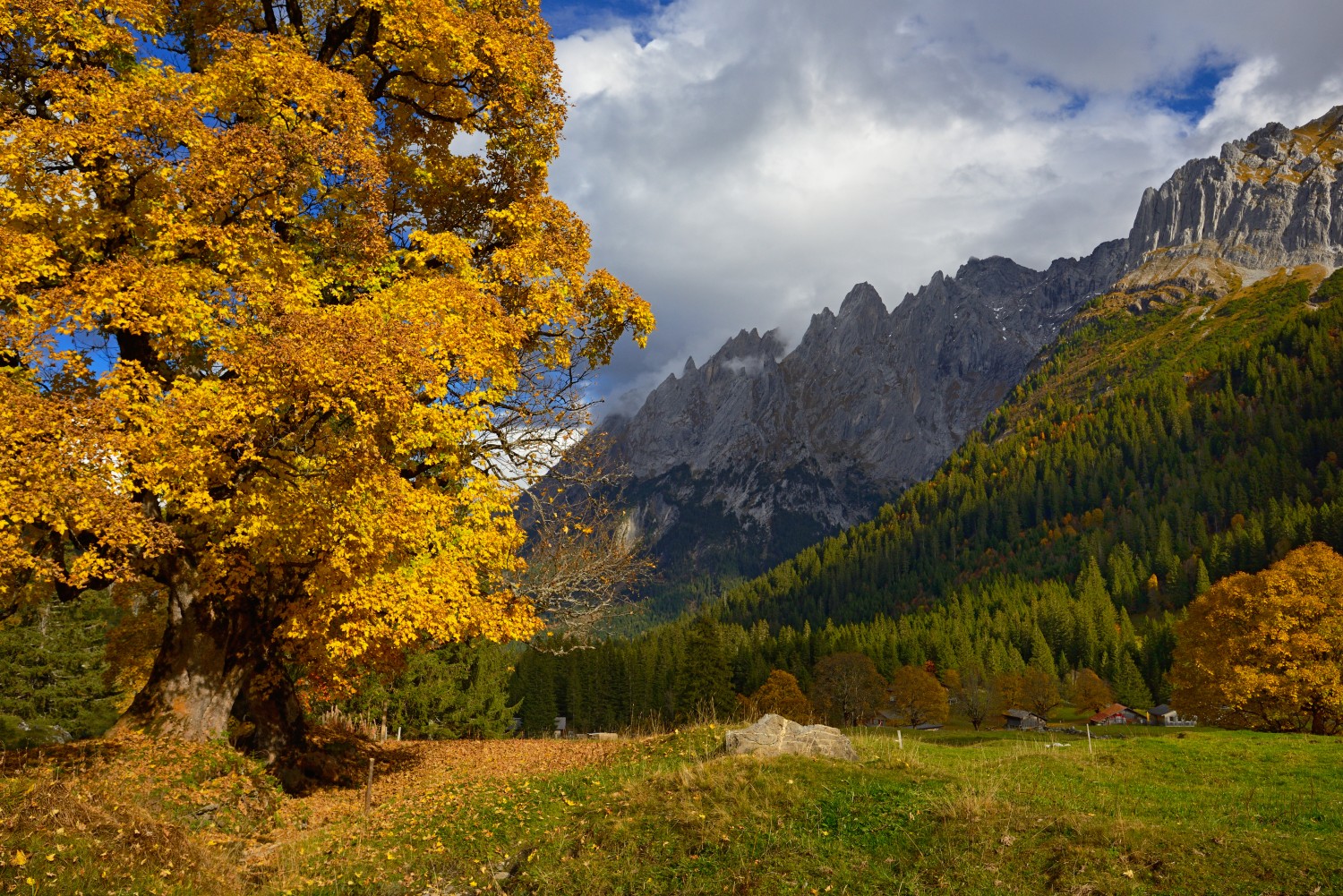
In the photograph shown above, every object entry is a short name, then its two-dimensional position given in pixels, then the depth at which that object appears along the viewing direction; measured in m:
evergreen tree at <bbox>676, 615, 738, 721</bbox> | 70.94
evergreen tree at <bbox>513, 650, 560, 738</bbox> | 102.56
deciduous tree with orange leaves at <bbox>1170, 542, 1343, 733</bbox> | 42.44
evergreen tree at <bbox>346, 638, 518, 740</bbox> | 44.38
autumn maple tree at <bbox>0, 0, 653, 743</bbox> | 12.12
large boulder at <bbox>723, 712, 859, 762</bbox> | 14.70
